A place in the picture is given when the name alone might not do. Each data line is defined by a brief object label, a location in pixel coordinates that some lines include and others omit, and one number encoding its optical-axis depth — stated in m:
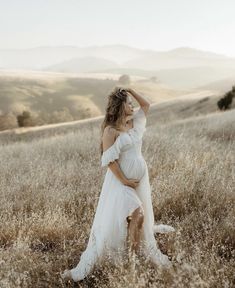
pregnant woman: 4.82
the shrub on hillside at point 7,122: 61.53
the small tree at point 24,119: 60.81
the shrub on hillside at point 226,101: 28.46
